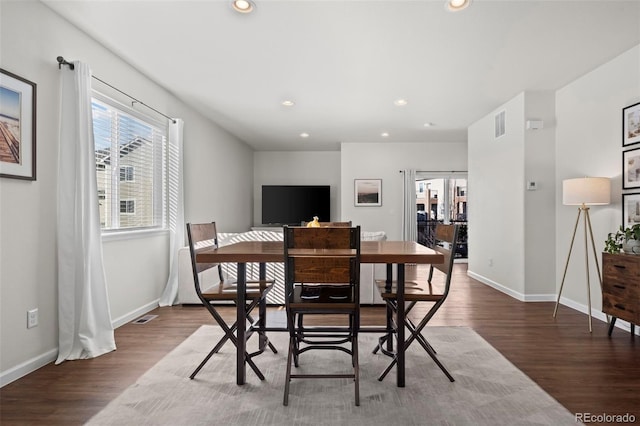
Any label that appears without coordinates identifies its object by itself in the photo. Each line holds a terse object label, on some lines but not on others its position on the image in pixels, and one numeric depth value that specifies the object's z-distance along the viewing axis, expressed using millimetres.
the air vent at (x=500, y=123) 5238
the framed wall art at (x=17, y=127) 2307
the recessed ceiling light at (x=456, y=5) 2582
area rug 1926
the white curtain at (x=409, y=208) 7930
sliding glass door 8109
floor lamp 3484
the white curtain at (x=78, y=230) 2752
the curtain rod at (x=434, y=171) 8016
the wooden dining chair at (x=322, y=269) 2045
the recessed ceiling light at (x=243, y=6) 2586
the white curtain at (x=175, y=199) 4488
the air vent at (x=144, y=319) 3678
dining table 2154
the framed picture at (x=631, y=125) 3352
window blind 3443
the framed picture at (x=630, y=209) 3342
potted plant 3049
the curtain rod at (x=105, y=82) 2778
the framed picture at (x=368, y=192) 8055
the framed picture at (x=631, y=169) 3346
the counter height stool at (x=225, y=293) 2363
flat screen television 8664
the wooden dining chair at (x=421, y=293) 2361
